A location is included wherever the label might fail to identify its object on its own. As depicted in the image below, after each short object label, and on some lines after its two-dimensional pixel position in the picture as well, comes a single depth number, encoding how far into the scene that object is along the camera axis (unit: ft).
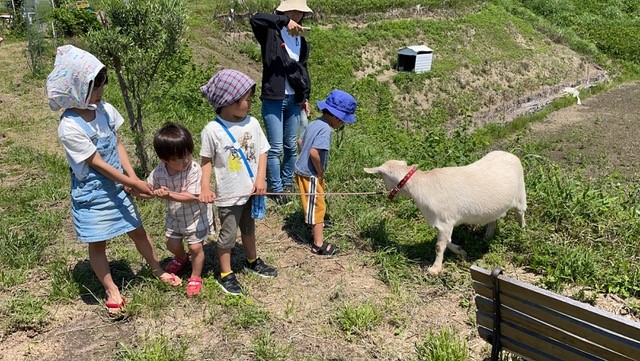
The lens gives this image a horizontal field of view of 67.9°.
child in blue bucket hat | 13.89
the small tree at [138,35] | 16.08
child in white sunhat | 9.95
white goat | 13.42
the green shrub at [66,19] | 46.83
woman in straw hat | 15.65
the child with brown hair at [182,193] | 11.16
